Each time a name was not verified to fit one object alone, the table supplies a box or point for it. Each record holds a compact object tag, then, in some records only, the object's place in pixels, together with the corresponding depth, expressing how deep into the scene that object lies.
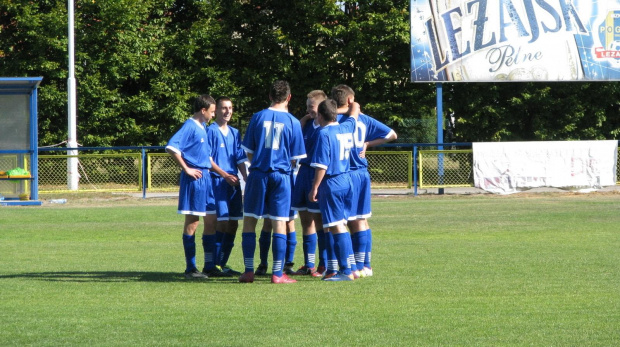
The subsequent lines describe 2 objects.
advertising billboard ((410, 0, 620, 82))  51.37
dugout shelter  41.91
